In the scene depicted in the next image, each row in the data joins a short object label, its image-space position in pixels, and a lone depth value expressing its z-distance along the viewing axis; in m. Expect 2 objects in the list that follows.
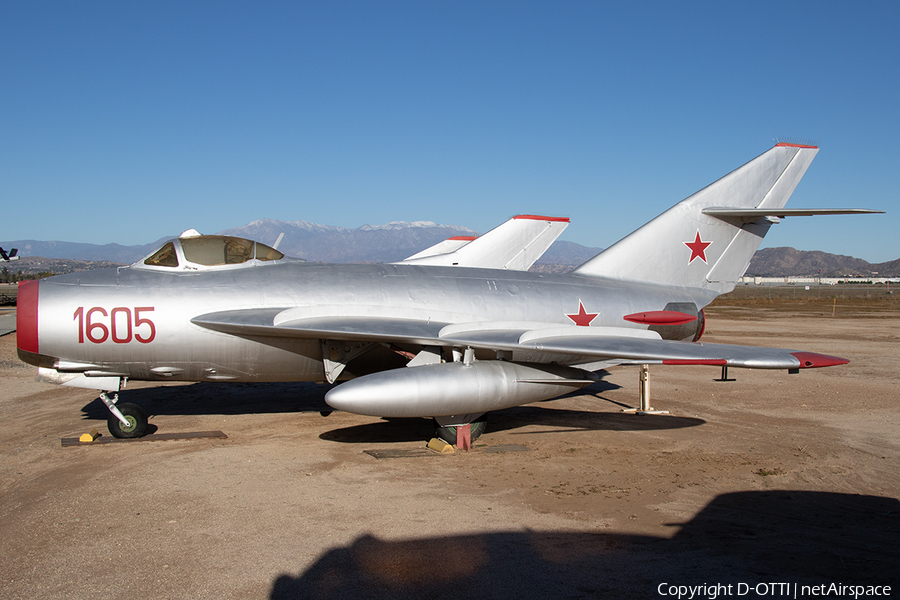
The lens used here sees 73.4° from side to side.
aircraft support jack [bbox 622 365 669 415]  10.80
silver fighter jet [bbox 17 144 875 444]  7.34
